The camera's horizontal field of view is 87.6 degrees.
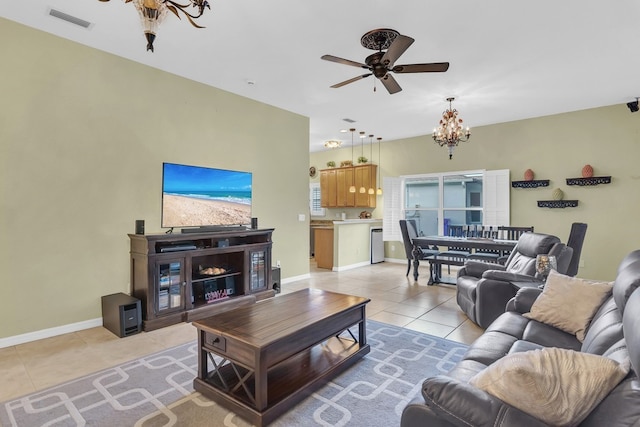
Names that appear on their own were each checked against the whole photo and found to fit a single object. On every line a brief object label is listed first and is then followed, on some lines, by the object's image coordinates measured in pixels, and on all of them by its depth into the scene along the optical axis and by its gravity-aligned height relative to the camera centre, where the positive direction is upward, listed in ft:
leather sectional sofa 3.21 -2.12
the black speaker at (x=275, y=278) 16.38 -3.43
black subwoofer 10.79 -3.52
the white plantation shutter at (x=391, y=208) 25.35 +0.07
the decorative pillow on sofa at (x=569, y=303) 7.09 -2.10
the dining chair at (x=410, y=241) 19.12 -1.85
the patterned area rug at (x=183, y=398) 6.57 -4.15
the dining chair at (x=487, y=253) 17.22 -2.42
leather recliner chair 10.70 -2.29
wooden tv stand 11.54 -2.52
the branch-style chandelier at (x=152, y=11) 6.09 +3.67
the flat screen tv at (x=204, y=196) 12.89 +0.54
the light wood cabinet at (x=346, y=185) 27.09 +2.04
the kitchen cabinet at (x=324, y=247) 23.07 -2.66
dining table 15.56 -1.77
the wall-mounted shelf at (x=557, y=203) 18.68 +0.33
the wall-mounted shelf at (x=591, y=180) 17.65 +1.53
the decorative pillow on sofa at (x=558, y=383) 3.31 -1.79
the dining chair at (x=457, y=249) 18.12 -2.43
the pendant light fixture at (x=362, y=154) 25.93 +4.66
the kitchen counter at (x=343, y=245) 22.65 -2.52
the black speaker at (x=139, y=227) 11.99 -0.64
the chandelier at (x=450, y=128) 16.84 +4.09
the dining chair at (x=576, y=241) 13.41 -1.33
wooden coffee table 6.61 -3.11
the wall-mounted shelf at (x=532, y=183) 19.53 +1.52
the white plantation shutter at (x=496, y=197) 20.95 +0.76
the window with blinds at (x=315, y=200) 32.07 +0.88
